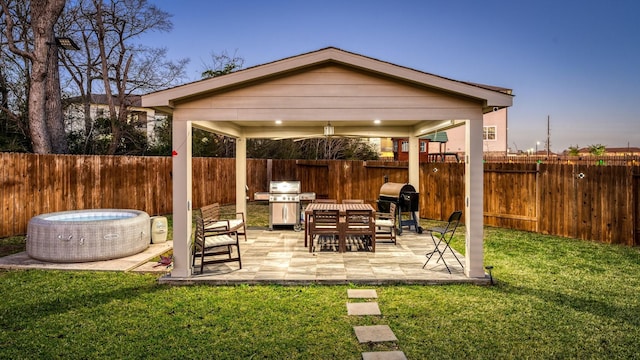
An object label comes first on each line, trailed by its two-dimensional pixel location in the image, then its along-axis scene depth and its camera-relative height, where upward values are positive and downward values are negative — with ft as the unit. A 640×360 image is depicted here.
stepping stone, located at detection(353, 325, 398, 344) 12.78 -5.33
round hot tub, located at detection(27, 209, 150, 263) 22.15 -3.49
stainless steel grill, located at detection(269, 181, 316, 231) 33.14 -2.32
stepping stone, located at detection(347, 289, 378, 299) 16.92 -5.20
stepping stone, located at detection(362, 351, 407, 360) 11.54 -5.36
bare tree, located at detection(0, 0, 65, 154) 37.60 +11.68
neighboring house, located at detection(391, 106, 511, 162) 94.99 +9.41
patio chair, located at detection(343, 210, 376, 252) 24.41 -3.13
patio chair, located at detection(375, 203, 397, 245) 27.25 -3.32
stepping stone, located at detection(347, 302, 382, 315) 15.12 -5.26
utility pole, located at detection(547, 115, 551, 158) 140.34 +13.79
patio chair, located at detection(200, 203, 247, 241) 23.58 -2.77
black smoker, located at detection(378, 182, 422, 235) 32.14 -2.04
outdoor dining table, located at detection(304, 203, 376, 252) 24.90 -2.18
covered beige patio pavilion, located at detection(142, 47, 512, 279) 19.02 +3.75
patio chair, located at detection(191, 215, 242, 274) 20.08 -3.37
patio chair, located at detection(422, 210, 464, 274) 20.15 -2.88
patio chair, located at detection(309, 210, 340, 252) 24.34 -2.87
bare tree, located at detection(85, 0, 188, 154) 54.19 +18.35
